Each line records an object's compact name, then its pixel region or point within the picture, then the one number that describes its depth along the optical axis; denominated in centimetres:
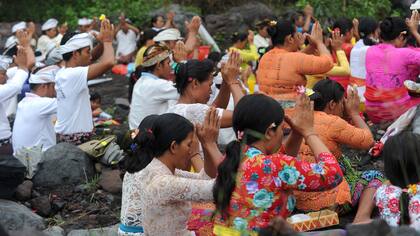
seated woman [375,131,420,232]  415
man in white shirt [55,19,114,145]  704
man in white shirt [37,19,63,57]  1492
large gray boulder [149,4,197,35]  1761
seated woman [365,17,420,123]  826
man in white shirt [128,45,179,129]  705
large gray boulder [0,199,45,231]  612
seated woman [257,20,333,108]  700
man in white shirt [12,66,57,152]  742
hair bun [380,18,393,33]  842
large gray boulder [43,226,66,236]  634
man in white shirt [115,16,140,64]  1630
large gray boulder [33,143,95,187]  736
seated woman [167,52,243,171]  563
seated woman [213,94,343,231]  388
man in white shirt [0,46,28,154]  732
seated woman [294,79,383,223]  555
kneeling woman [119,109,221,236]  408
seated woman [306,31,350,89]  748
